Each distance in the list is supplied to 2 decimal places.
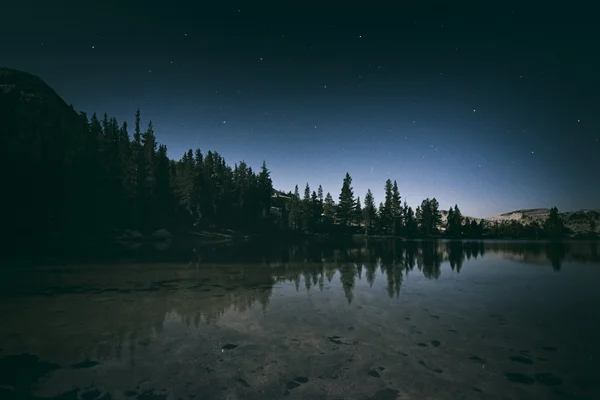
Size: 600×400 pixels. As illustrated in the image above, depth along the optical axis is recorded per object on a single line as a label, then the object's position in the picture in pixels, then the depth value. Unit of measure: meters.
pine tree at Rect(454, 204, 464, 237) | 121.88
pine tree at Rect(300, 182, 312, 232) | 105.00
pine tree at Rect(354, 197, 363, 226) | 112.00
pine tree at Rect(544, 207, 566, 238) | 125.19
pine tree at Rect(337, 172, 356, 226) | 106.00
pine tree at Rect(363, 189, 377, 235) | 109.90
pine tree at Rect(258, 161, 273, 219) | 101.69
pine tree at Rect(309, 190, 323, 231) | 106.12
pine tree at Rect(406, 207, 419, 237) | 113.95
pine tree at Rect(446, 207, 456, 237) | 121.79
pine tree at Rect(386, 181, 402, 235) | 109.38
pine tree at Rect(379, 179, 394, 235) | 111.00
